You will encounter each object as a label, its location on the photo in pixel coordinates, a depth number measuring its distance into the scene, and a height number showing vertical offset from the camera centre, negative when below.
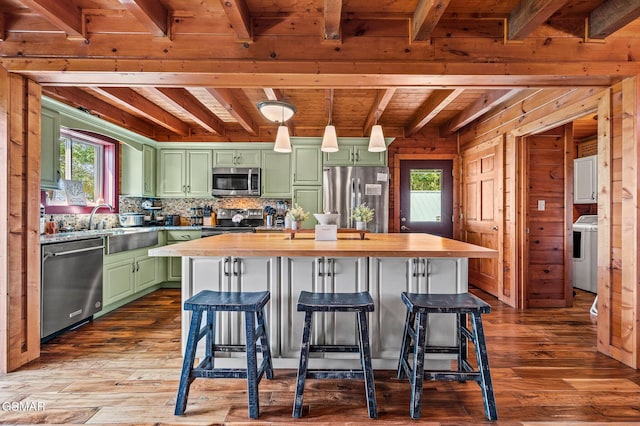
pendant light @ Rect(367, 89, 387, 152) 3.16 +0.69
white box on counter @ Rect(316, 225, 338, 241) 2.63 -0.17
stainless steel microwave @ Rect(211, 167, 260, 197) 5.09 +0.46
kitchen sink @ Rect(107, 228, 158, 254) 3.54 -0.33
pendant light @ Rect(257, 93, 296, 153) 2.63 +0.83
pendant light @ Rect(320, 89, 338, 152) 3.17 +0.69
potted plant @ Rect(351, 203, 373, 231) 3.24 -0.03
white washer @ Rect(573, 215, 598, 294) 4.51 -0.58
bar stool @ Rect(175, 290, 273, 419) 1.80 -0.76
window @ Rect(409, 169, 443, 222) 5.50 +0.29
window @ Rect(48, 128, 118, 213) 3.91 +0.59
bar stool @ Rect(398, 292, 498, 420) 1.79 -0.75
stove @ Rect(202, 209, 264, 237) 5.36 -0.10
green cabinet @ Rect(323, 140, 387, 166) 5.07 +0.85
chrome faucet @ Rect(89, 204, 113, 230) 3.89 -0.03
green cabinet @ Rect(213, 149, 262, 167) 5.17 +0.86
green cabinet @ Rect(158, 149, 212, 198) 5.15 +0.62
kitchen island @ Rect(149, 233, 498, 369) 2.26 -0.50
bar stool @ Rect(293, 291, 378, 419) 1.80 -0.79
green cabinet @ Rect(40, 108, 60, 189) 3.02 +0.59
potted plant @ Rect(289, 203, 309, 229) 3.27 -0.04
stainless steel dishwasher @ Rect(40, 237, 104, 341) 2.71 -0.65
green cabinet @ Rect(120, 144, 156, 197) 4.76 +0.58
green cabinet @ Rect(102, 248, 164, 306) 3.51 -0.74
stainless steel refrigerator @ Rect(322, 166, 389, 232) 4.96 +0.30
